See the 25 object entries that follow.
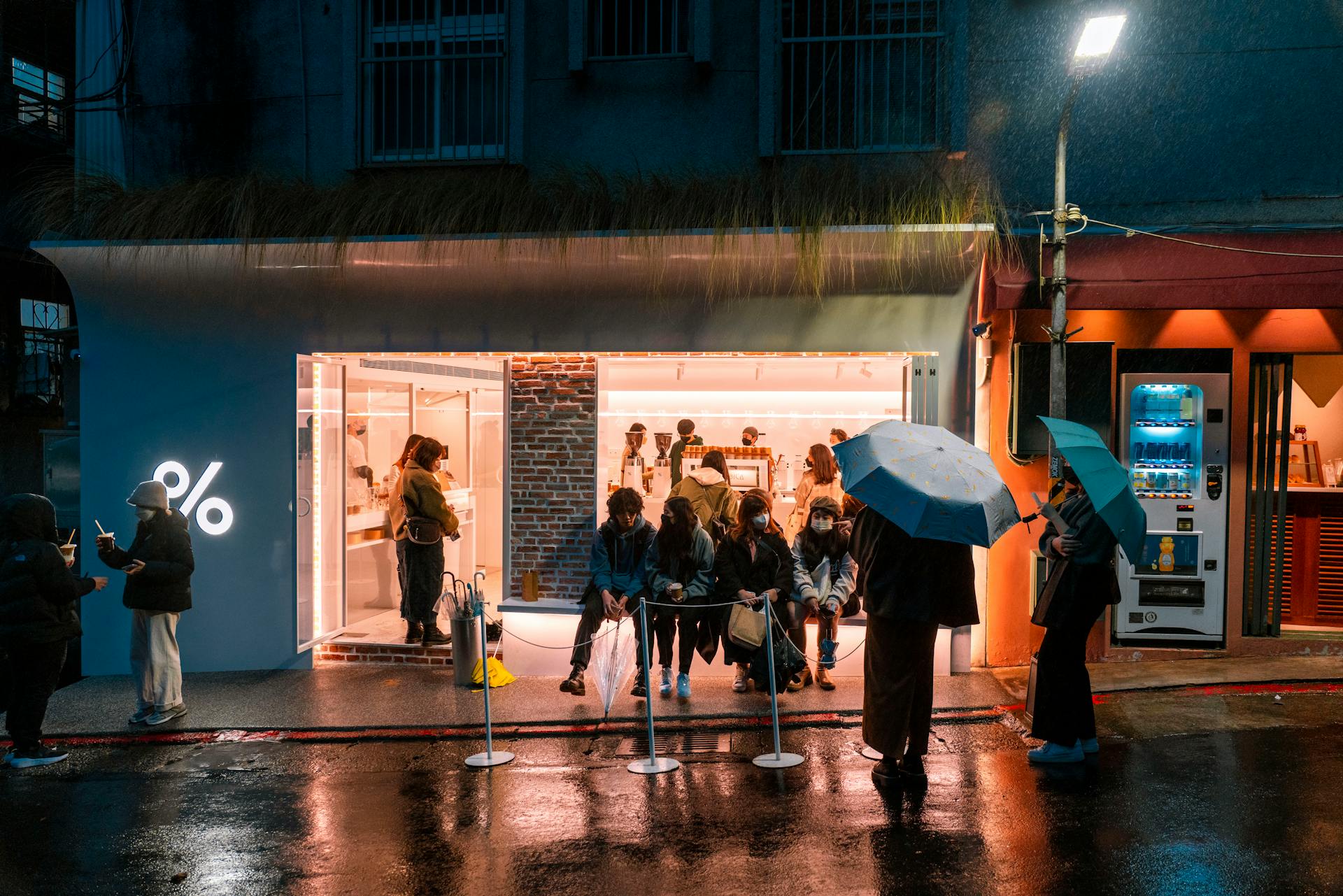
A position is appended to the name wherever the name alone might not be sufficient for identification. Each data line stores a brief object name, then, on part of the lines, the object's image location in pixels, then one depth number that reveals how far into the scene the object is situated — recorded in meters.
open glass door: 9.73
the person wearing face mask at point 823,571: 8.20
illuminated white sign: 9.75
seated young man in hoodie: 8.34
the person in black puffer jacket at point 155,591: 7.77
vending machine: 9.09
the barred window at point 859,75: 9.87
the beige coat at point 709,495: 9.59
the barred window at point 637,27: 10.24
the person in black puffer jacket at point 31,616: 7.00
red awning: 8.41
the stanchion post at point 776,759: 6.59
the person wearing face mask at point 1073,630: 6.40
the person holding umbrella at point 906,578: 5.98
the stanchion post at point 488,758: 6.75
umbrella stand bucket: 8.59
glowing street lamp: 8.02
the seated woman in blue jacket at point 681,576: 8.17
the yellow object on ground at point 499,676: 8.83
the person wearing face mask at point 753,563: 8.14
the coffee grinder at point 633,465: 10.96
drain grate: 7.00
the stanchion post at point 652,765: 6.53
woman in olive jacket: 9.75
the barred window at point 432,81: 10.52
